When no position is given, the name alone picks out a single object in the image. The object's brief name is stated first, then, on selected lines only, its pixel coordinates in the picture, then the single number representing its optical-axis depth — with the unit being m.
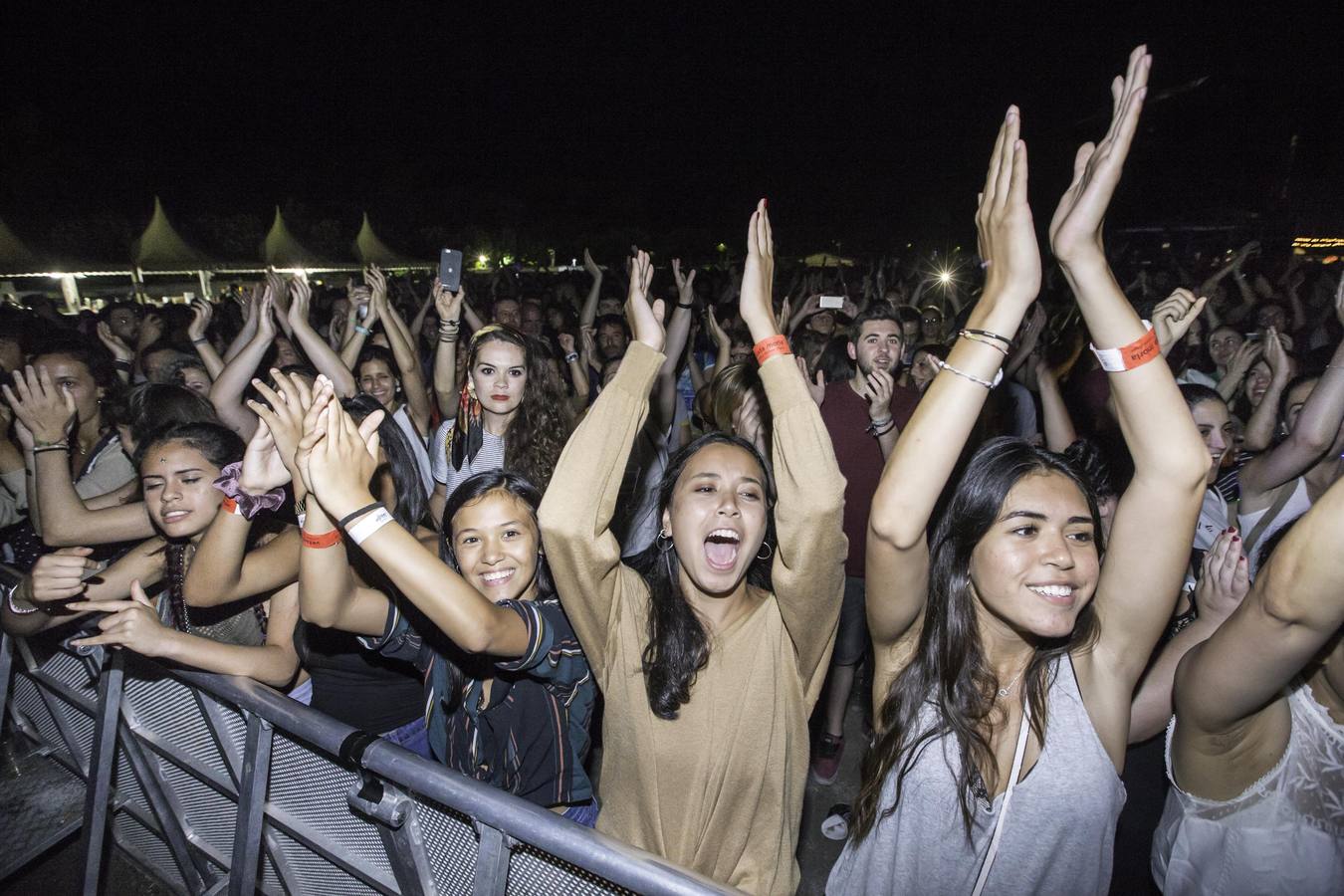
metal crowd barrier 1.52
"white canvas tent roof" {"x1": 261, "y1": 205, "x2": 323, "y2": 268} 24.30
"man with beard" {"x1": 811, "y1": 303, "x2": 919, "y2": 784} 3.53
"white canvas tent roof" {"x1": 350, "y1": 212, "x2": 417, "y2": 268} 29.33
